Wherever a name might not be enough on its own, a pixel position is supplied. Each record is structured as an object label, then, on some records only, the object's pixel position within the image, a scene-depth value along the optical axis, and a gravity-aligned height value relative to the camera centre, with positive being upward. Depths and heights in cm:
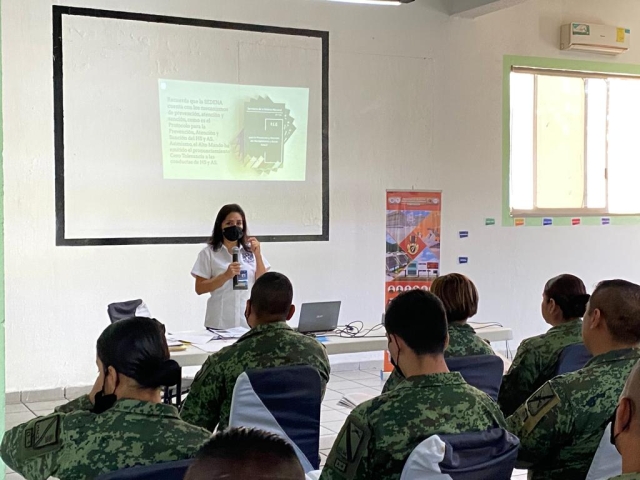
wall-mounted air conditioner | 766 +163
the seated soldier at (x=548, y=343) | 302 -55
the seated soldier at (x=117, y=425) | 181 -53
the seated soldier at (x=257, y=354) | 276 -54
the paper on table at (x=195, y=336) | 407 -71
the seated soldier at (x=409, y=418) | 193 -54
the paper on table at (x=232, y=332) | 423 -71
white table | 374 -76
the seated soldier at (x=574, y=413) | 218 -60
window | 770 +61
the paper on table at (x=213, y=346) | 385 -72
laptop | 435 -64
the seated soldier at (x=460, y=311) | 305 -43
